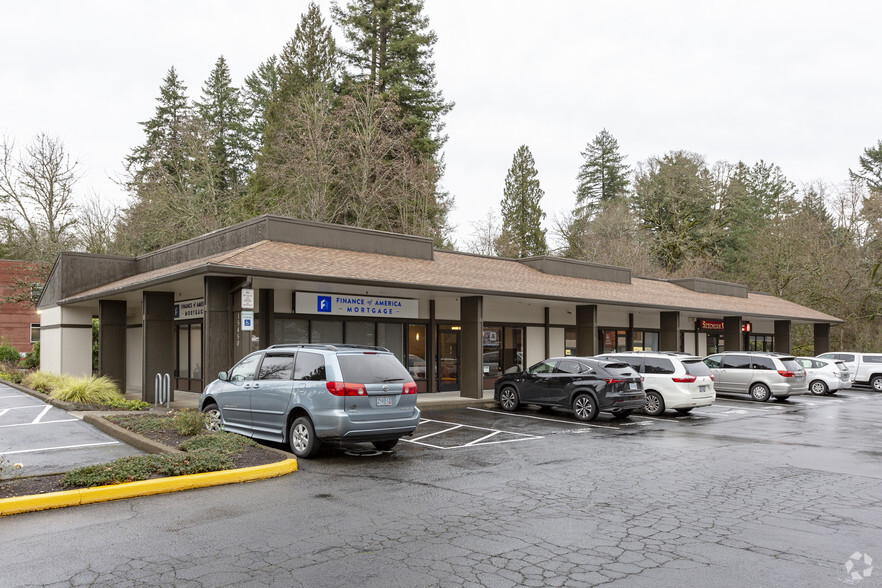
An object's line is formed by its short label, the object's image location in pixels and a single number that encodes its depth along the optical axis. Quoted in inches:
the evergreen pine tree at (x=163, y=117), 2031.1
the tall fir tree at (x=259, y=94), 2146.9
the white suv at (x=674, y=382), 679.1
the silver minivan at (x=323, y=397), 392.8
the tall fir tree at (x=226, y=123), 2080.5
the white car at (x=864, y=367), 1165.7
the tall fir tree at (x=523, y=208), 2245.3
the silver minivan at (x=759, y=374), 855.1
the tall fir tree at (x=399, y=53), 1642.5
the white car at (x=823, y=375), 1013.8
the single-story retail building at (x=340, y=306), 626.8
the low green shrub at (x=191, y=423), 437.7
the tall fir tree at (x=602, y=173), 2731.3
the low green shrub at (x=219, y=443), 386.0
